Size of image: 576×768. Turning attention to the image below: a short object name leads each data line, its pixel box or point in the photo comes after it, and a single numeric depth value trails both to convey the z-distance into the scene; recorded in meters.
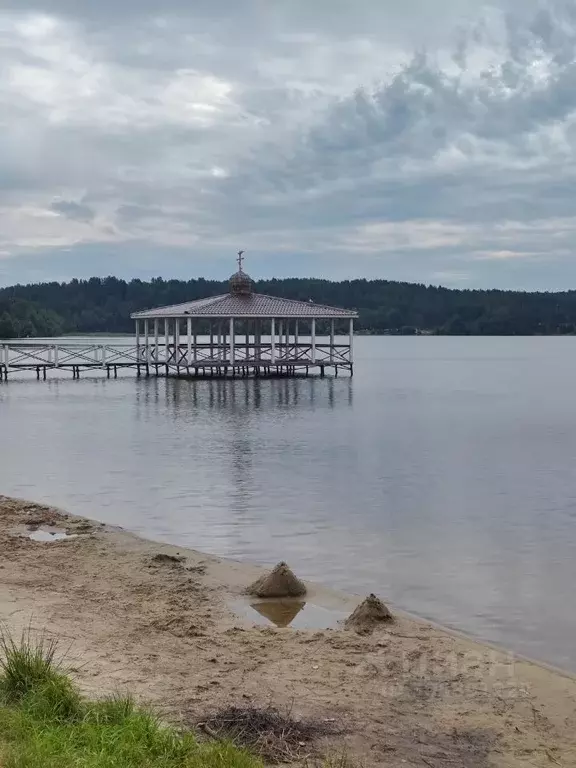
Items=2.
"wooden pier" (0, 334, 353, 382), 44.97
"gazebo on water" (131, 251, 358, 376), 43.03
